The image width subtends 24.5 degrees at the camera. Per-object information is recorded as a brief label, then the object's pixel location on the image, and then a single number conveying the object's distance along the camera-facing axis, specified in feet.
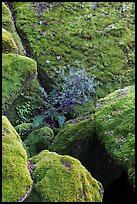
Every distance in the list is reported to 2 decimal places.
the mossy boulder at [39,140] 23.50
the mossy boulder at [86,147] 19.63
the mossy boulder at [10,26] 30.68
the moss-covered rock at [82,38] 31.35
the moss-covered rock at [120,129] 16.01
